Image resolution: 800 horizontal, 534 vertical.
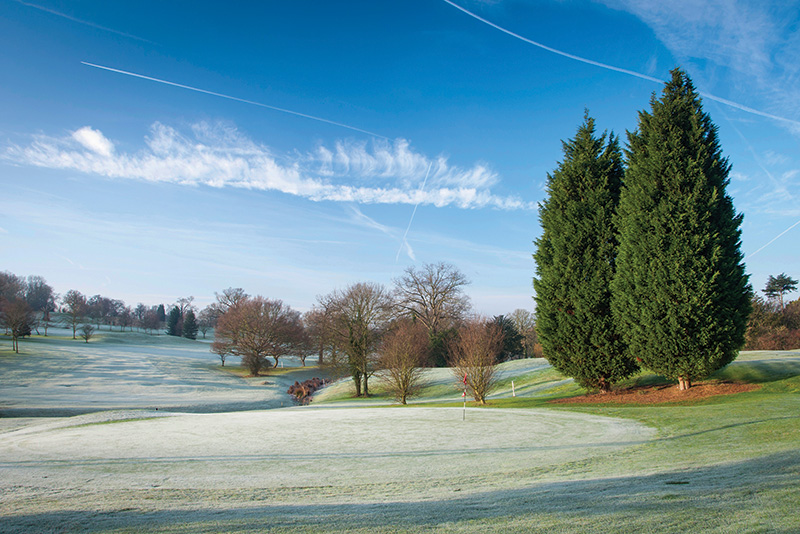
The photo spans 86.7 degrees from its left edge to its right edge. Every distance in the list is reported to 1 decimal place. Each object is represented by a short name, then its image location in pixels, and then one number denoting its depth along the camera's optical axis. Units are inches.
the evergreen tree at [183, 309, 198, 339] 4210.9
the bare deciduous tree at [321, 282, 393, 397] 1542.8
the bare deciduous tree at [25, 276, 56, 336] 4742.1
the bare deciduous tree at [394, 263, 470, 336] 2568.9
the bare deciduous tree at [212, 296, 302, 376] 2277.3
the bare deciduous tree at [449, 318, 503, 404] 983.0
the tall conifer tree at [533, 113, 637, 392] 919.0
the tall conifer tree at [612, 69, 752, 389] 772.0
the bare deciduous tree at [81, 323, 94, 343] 2828.7
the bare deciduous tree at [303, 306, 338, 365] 1641.2
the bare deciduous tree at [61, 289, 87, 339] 3085.6
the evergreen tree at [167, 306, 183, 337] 4580.7
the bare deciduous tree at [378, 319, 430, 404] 1218.6
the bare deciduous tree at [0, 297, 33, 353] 2110.4
